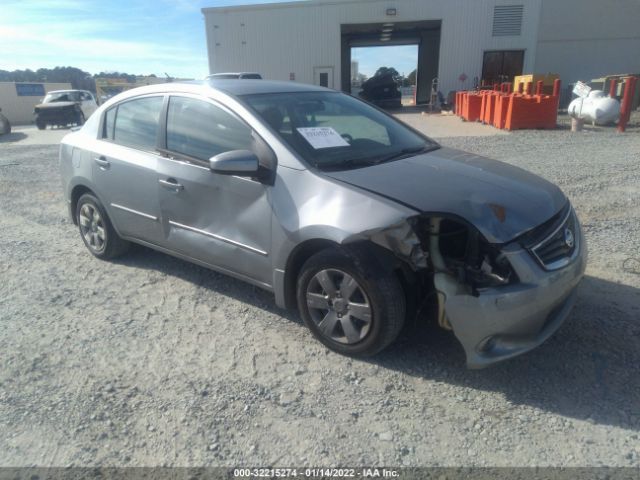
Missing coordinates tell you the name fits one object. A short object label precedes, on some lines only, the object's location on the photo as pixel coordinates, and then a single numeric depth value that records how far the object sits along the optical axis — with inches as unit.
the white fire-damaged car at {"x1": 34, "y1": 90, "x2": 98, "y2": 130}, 836.0
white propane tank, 538.6
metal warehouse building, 1033.5
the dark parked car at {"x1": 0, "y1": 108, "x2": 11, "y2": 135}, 775.8
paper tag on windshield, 128.4
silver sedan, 101.5
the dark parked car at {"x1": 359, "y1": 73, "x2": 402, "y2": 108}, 1117.7
